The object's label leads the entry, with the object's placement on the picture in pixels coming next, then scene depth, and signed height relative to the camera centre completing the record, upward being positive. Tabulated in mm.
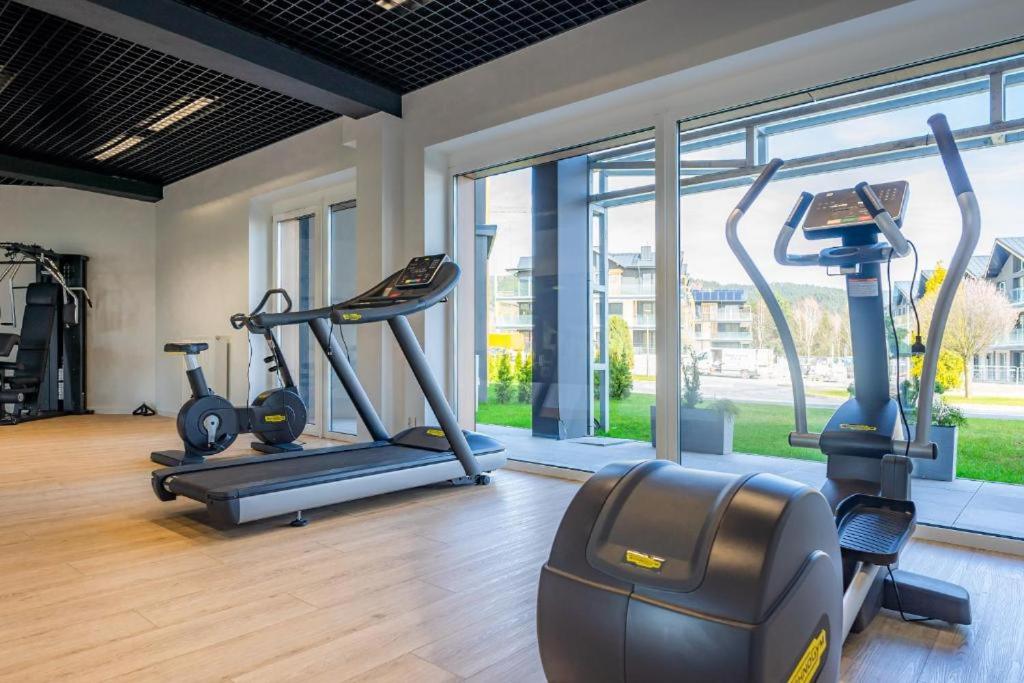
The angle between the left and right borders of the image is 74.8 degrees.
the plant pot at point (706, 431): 3836 -499
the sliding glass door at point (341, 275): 6164 +656
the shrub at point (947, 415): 3220 -354
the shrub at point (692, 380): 3844 -205
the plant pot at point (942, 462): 3328 -612
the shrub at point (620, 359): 4195 -91
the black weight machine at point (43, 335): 7242 +138
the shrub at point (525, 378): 4910 -243
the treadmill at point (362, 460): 3057 -628
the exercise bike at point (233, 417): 4500 -507
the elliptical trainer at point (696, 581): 1173 -450
